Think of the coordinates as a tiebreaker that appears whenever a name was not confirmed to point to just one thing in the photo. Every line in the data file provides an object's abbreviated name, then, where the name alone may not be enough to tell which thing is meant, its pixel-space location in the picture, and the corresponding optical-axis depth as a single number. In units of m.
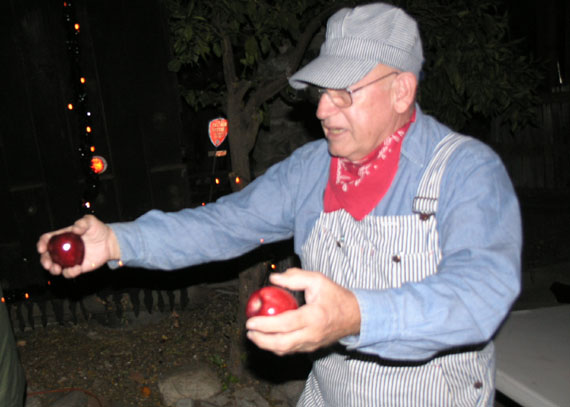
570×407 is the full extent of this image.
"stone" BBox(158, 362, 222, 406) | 4.64
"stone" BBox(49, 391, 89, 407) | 4.46
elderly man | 1.21
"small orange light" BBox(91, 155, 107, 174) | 5.23
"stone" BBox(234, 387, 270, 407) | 4.63
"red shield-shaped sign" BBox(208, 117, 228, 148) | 6.11
